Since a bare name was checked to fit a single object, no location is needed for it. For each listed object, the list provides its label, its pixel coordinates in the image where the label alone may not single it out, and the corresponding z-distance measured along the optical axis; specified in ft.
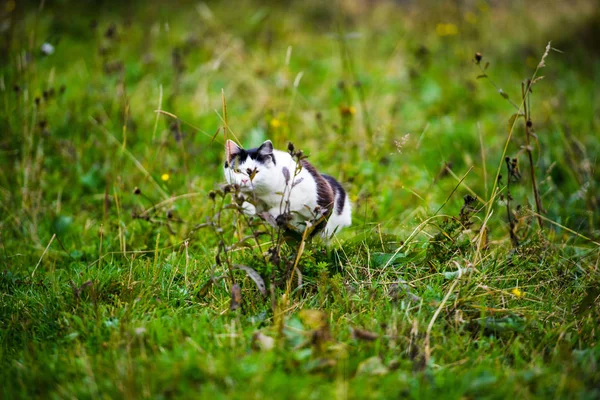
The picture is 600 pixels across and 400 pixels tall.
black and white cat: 16.67
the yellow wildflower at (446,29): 39.86
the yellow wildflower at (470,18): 38.65
